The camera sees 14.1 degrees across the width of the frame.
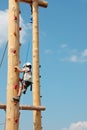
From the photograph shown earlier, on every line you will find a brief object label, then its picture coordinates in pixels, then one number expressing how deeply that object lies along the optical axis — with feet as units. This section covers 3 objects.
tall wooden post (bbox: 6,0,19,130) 23.43
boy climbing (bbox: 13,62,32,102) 24.89
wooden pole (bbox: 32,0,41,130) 31.63
